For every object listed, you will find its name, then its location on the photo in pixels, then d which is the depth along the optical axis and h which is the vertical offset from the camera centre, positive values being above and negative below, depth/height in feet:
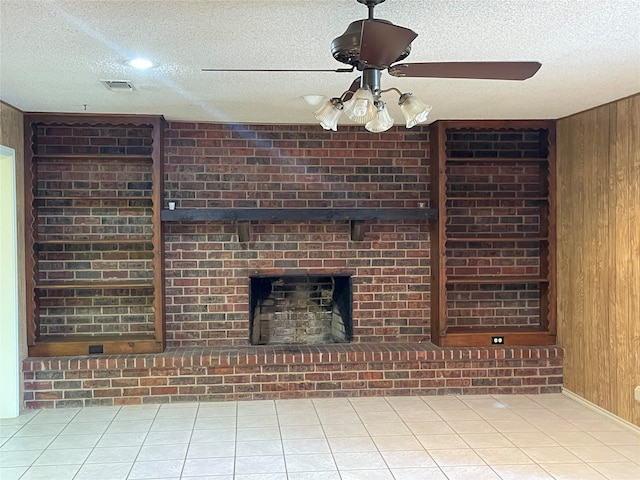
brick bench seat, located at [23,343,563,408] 14.03 -3.64
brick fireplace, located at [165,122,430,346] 15.51 +0.39
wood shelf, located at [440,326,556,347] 15.33 -2.84
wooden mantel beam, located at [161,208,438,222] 14.61 +0.78
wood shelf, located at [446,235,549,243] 15.19 +0.02
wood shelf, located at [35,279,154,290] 14.20 -1.13
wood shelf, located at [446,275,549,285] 15.39 -1.18
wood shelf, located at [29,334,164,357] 14.23 -2.77
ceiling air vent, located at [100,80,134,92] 10.85 +3.33
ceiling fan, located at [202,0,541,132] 5.94 +2.25
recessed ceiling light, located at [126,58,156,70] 9.40 +3.26
